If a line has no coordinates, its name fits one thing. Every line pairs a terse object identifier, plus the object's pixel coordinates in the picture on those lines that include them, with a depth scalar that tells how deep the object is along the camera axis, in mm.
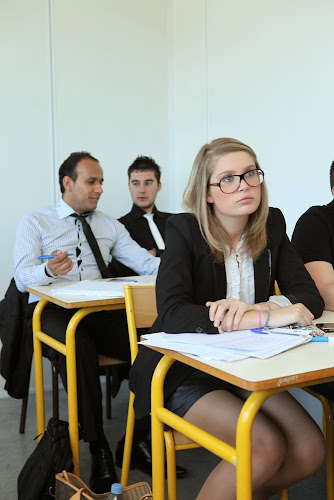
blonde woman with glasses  1408
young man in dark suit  3754
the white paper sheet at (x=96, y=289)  2207
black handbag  1901
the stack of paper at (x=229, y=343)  1197
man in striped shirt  2307
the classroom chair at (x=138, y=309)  1927
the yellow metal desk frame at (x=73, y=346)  2119
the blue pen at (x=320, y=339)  1326
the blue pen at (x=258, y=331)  1393
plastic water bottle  1591
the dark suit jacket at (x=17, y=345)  2744
